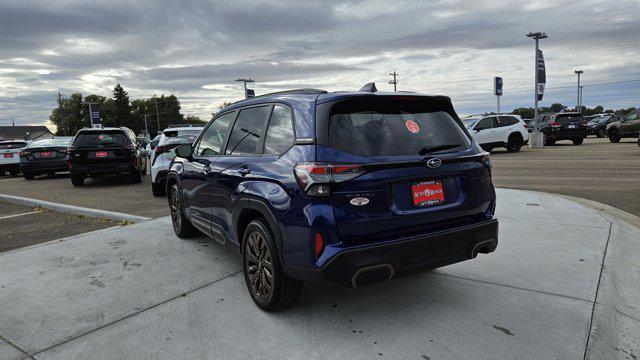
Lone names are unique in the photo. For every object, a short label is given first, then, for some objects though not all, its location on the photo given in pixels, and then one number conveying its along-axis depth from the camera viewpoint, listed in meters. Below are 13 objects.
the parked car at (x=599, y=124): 31.08
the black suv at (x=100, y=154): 12.02
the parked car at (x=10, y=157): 17.88
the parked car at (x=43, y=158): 15.12
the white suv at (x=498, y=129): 20.44
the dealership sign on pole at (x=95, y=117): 52.28
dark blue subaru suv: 2.89
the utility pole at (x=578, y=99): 71.56
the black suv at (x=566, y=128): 23.89
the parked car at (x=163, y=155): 9.68
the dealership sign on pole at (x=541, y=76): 26.03
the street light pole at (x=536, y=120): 24.55
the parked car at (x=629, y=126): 20.94
